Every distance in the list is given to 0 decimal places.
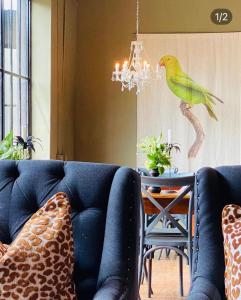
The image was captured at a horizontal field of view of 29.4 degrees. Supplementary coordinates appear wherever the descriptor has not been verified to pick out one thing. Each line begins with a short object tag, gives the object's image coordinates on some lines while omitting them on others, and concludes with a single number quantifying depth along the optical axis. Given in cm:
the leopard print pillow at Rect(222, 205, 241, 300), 157
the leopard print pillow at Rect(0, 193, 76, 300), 152
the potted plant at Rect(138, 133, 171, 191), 400
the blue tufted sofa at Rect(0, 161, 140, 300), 172
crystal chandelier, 518
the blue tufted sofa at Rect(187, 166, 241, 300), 173
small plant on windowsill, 340
